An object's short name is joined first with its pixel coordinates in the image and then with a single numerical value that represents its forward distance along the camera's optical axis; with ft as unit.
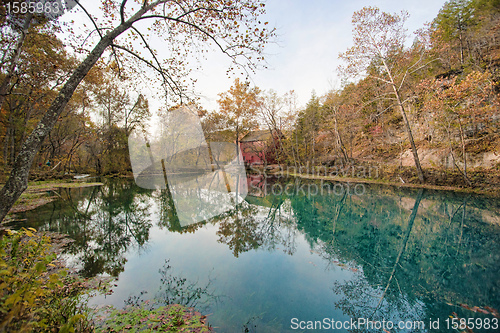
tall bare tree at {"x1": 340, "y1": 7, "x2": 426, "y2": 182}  47.78
